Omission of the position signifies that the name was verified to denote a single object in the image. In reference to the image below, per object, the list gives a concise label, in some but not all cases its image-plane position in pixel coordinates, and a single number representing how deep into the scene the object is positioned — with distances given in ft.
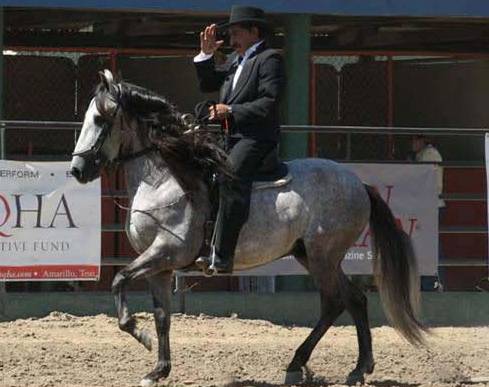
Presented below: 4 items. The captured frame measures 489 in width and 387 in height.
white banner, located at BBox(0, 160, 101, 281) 80.64
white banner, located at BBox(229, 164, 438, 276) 85.56
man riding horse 59.93
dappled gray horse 59.31
